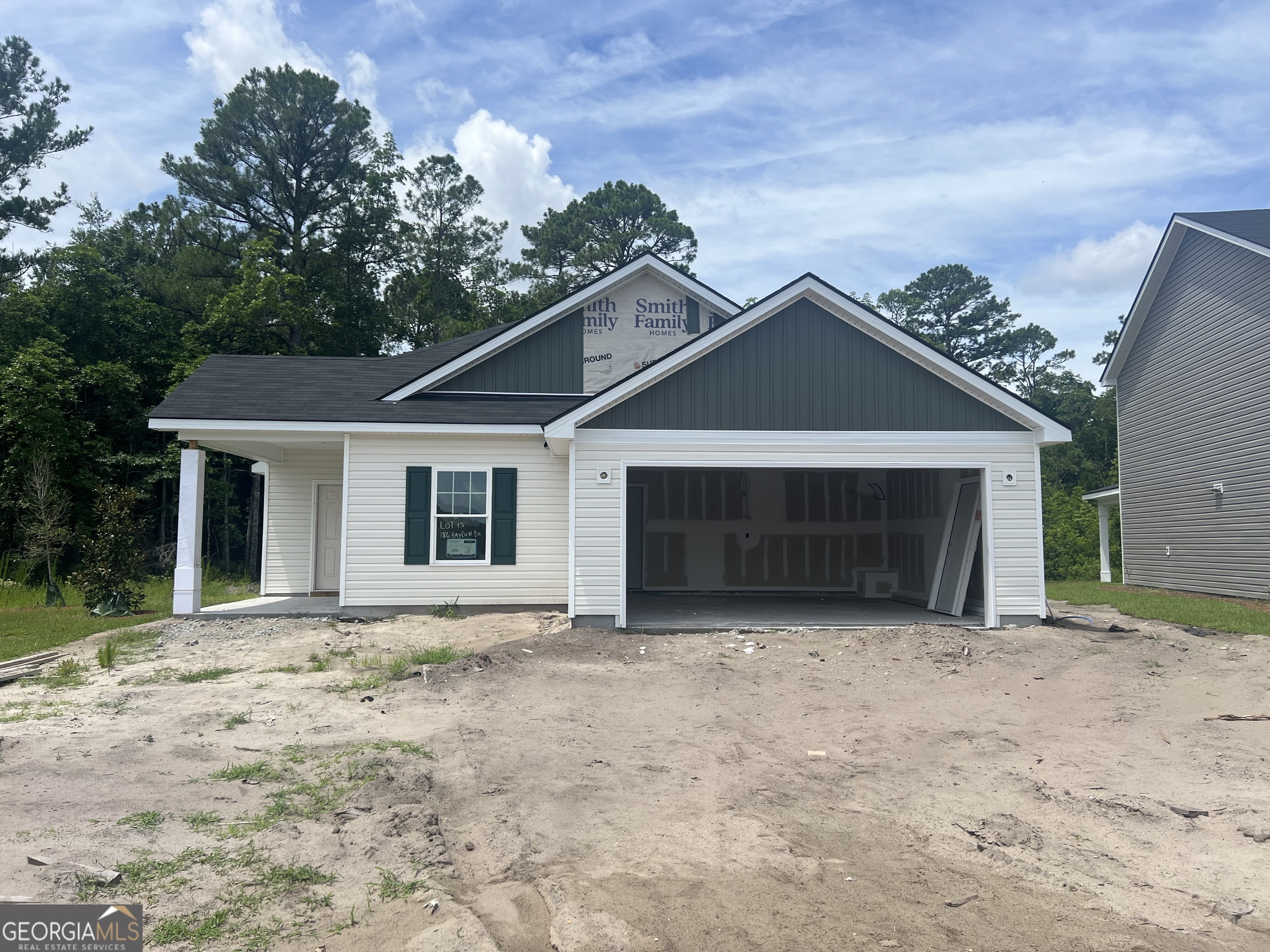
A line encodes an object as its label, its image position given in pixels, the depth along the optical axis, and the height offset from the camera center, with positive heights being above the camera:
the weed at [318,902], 3.79 -1.70
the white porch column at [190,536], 12.93 -0.05
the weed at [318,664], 9.38 -1.50
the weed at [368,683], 8.38 -1.54
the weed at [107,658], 9.35 -1.42
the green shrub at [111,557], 13.55 -0.40
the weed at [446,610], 13.02 -1.22
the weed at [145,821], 4.52 -1.59
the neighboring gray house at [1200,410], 15.91 +2.67
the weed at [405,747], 6.12 -1.61
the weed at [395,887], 3.94 -1.71
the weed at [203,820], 4.59 -1.62
